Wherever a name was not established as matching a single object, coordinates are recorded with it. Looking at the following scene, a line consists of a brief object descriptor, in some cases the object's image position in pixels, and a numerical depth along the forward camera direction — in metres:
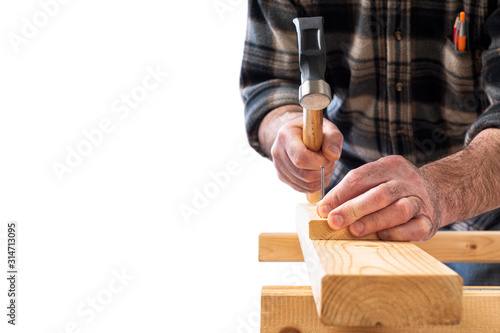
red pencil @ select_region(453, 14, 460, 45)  1.35
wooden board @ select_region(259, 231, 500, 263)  1.22
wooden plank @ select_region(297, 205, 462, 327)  0.49
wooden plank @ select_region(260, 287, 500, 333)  0.68
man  1.33
